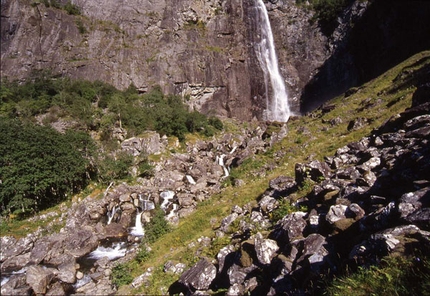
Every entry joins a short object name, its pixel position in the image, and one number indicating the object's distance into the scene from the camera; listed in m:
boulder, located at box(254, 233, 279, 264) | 6.65
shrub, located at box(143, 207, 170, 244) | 15.62
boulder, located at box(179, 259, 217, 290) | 8.05
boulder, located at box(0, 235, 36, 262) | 19.69
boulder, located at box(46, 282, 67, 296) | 14.23
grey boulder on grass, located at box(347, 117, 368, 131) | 16.97
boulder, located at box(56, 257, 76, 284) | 15.66
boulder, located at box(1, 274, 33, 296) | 14.18
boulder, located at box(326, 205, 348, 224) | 6.02
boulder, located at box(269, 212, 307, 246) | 6.70
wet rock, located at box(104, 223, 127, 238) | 22.58
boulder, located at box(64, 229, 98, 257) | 19.50
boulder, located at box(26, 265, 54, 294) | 14.48
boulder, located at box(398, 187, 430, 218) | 4.45
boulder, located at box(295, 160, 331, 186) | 10.02
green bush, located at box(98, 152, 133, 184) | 30.58
